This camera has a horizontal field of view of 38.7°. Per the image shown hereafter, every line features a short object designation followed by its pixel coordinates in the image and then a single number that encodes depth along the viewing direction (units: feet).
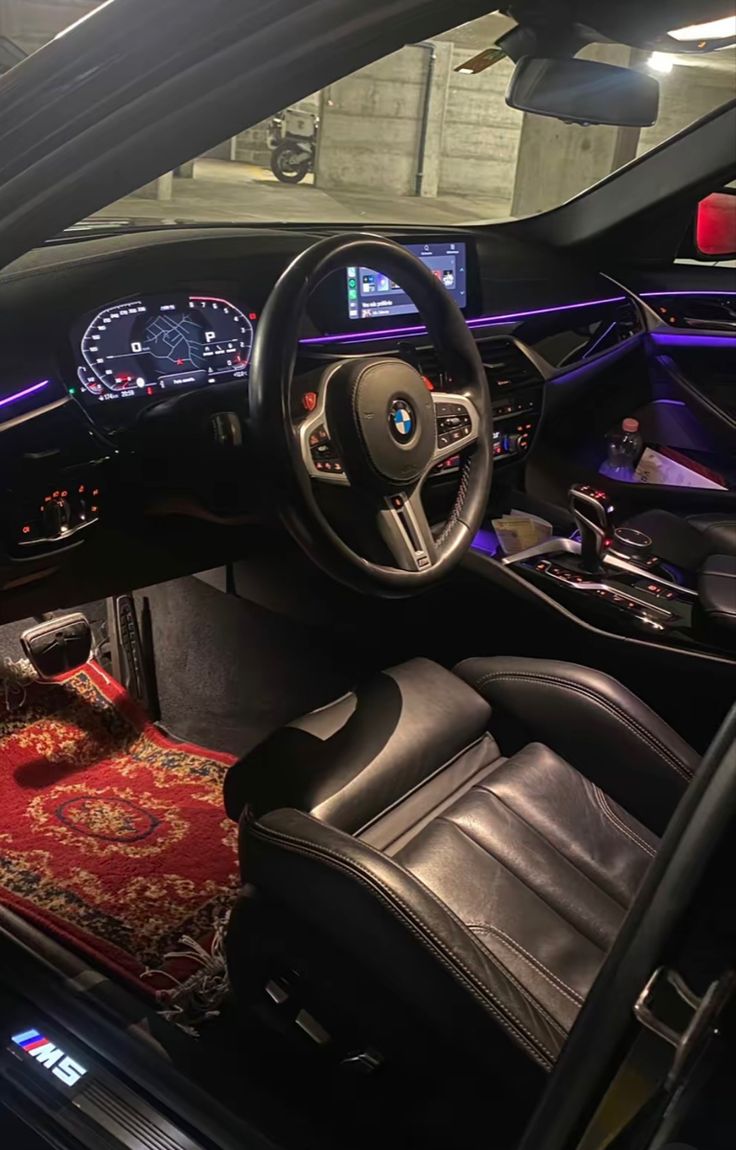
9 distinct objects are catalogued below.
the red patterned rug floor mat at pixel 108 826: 6.26
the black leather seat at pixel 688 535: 8.05
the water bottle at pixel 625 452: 9.87
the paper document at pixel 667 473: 9.41
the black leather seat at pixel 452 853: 3.74
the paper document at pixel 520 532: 8.09
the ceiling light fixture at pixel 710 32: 3.65
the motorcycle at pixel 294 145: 33.55
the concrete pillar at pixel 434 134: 35.01
